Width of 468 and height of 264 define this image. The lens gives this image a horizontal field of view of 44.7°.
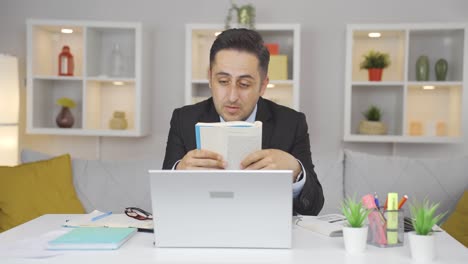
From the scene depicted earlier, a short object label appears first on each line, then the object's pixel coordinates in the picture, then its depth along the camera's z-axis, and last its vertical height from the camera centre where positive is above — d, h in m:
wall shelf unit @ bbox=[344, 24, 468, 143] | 3.84 +0.21
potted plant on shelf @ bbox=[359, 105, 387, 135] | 3.91 -0.06
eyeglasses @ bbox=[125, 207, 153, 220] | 1.92 -0.36
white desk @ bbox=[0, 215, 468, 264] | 1.37 -0.35
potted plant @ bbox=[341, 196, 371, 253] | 1.46 -0.29
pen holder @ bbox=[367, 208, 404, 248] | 1.54 -0.31
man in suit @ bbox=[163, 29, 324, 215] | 1.70 -0.02
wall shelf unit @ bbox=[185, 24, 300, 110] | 3.87 +0.39
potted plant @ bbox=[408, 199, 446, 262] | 1.38 -0.29
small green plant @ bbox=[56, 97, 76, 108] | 4.04 +0.05
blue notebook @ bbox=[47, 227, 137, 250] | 1.47 -0.34
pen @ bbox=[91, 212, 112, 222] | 1.87 -0.36
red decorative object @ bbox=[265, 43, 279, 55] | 3.97 +0.46
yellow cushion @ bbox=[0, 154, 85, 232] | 3.13 -0.46
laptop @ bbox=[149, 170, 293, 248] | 1.39 -0.24
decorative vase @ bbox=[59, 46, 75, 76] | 4.07 +0.33
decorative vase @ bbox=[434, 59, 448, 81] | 3.90 +0.33
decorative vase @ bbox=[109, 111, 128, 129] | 4.05 -0.07
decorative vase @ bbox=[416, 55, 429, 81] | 3.90 +0.33
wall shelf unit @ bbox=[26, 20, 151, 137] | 3.98 +0.22
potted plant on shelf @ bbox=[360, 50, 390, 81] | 3.92 +0.36
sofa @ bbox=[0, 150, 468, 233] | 3.20 -0.37
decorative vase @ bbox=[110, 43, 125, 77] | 4.16 +0.36
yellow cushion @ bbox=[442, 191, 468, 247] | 2.92 -0.55
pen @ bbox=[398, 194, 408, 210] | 1.57 -0.24
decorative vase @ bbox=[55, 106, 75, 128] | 4.07 -0.07
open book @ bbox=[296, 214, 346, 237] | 1.69 -0.35
